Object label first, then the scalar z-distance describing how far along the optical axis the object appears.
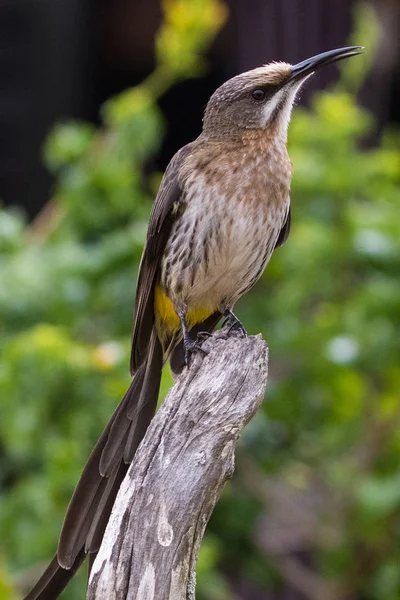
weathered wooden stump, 5.11
